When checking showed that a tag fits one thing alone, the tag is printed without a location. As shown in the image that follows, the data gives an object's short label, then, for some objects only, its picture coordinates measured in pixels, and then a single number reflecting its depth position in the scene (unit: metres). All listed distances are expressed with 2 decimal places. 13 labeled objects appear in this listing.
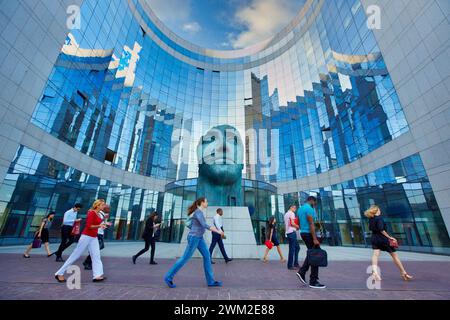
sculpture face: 12.29
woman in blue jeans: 4.30
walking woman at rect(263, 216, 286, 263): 9.26
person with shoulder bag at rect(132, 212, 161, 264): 7.93
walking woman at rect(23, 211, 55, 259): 8.93
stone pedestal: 9.98
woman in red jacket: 4.65
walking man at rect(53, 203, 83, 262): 8.27
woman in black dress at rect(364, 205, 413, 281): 5.67
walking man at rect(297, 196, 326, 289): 4.49
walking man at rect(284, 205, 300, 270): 7.11
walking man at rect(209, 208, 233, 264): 8.07
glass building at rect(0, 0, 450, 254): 16.17
